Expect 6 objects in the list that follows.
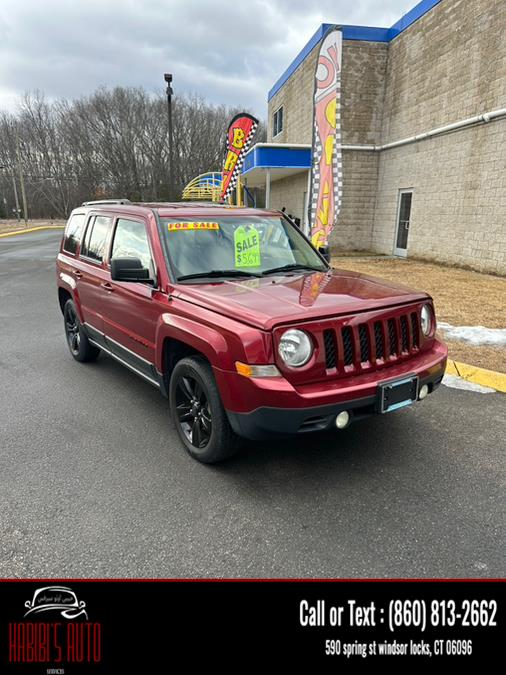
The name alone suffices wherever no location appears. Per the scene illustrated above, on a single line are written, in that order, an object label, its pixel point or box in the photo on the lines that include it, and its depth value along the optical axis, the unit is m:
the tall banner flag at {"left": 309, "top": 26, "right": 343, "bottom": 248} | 8.88
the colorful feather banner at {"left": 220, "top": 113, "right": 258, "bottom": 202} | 17.19
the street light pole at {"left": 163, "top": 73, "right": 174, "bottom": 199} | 25.14
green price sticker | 3.75
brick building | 10.85
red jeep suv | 2.70
